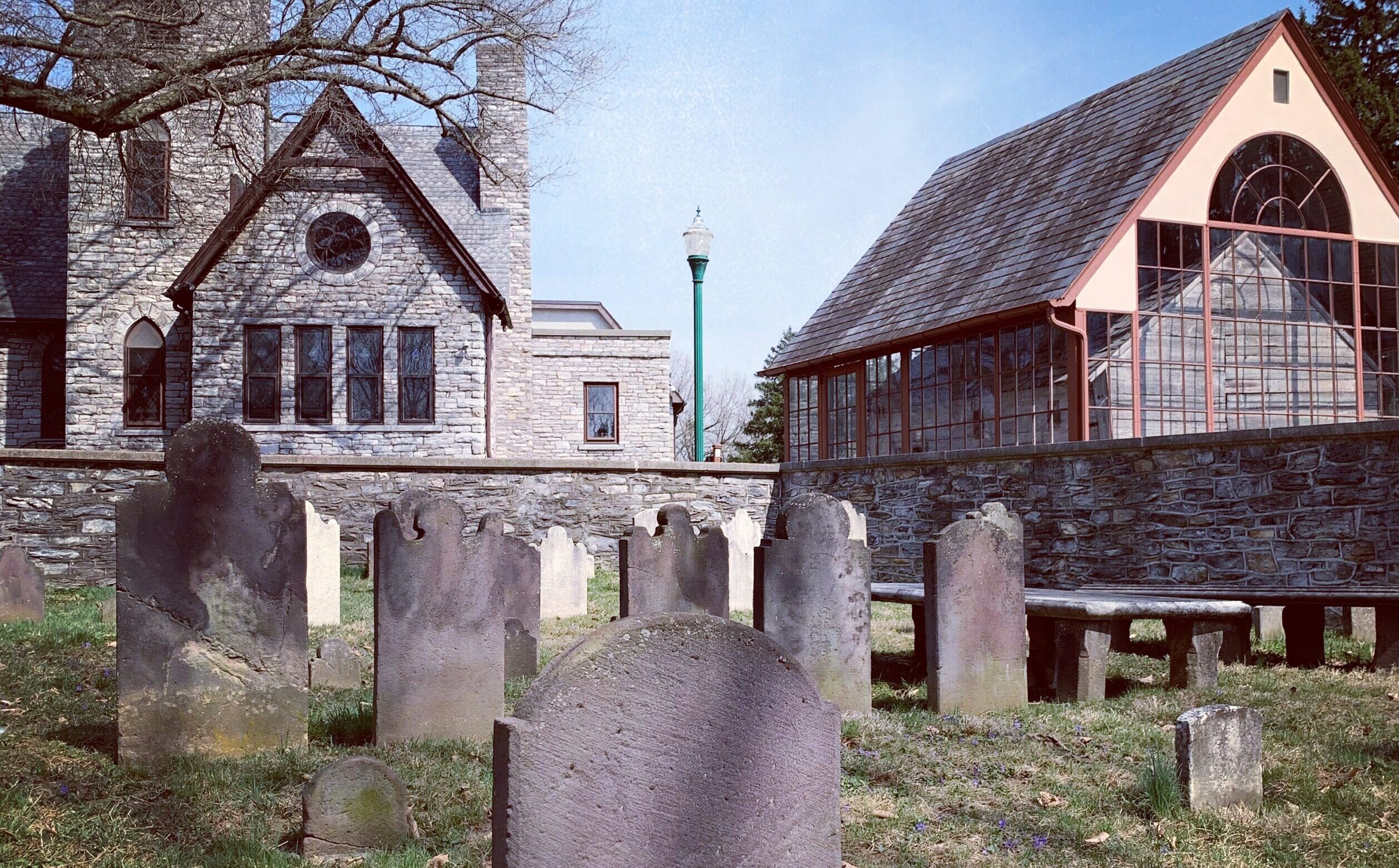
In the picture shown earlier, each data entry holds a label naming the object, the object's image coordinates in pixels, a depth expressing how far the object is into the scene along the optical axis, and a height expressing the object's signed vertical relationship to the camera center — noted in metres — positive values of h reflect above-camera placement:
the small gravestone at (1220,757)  4.70 -1.15
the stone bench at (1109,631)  7.02 -0.98
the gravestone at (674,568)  8.11 -0.64
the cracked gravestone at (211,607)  5.51 -0.61
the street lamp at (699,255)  17.45 +3.39
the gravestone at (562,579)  12.18 -1.06
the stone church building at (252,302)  20.88 +3.34
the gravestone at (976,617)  6.77 -0.83
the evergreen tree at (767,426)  39.97 +1.80
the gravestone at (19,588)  10.86 -1.00
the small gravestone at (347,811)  4.25 -1.22
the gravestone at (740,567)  13.38 -1.03
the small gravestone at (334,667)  7.59 -1.23
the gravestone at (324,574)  10.84 -0.89
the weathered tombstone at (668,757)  2.56 -0.64
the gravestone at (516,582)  6.28 -0.74
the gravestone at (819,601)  6.85 -0.73
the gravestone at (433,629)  5.99 -0.79
